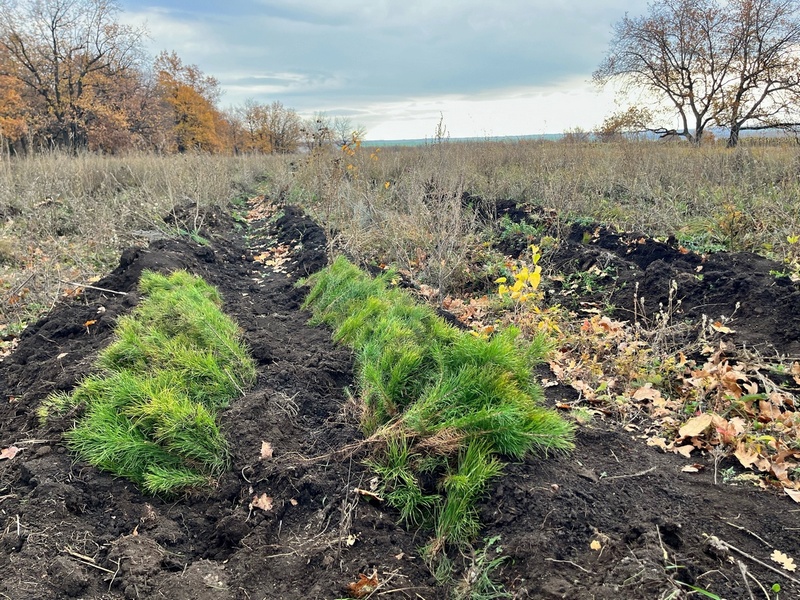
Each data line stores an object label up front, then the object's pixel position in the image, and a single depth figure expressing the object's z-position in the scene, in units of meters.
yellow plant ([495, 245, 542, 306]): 3.56
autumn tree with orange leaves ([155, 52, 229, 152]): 48.66
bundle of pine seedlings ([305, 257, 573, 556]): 2.59
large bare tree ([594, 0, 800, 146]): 23.95
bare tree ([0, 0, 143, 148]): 30.50
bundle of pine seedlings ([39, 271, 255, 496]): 2.92
